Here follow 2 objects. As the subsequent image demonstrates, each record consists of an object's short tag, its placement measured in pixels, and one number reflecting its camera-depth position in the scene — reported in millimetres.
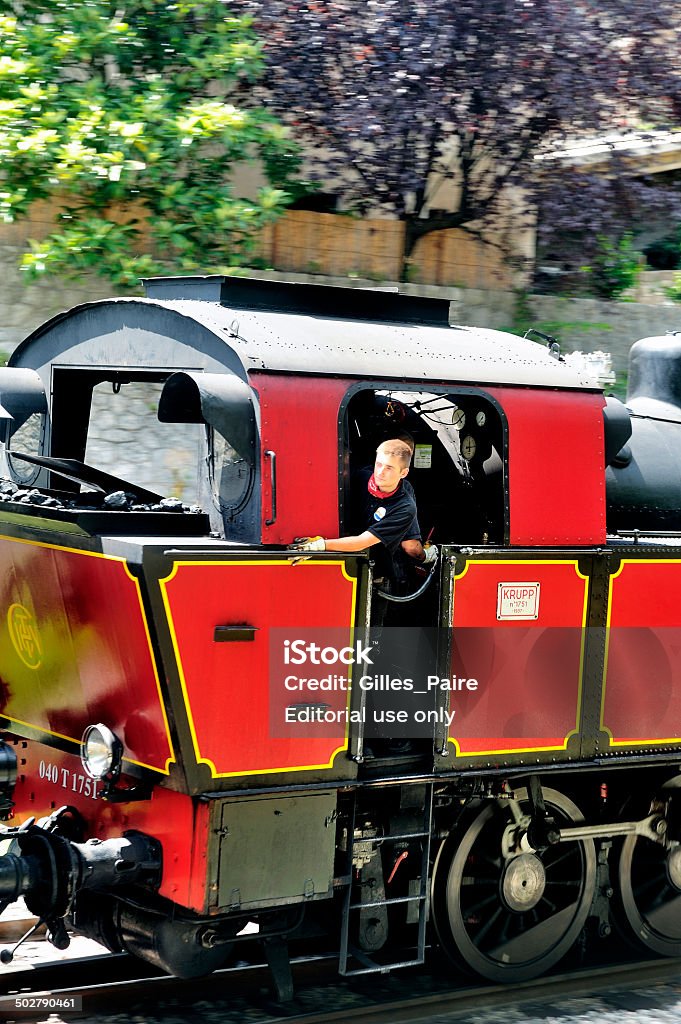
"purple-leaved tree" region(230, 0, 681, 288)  11328
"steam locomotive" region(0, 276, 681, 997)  4902
